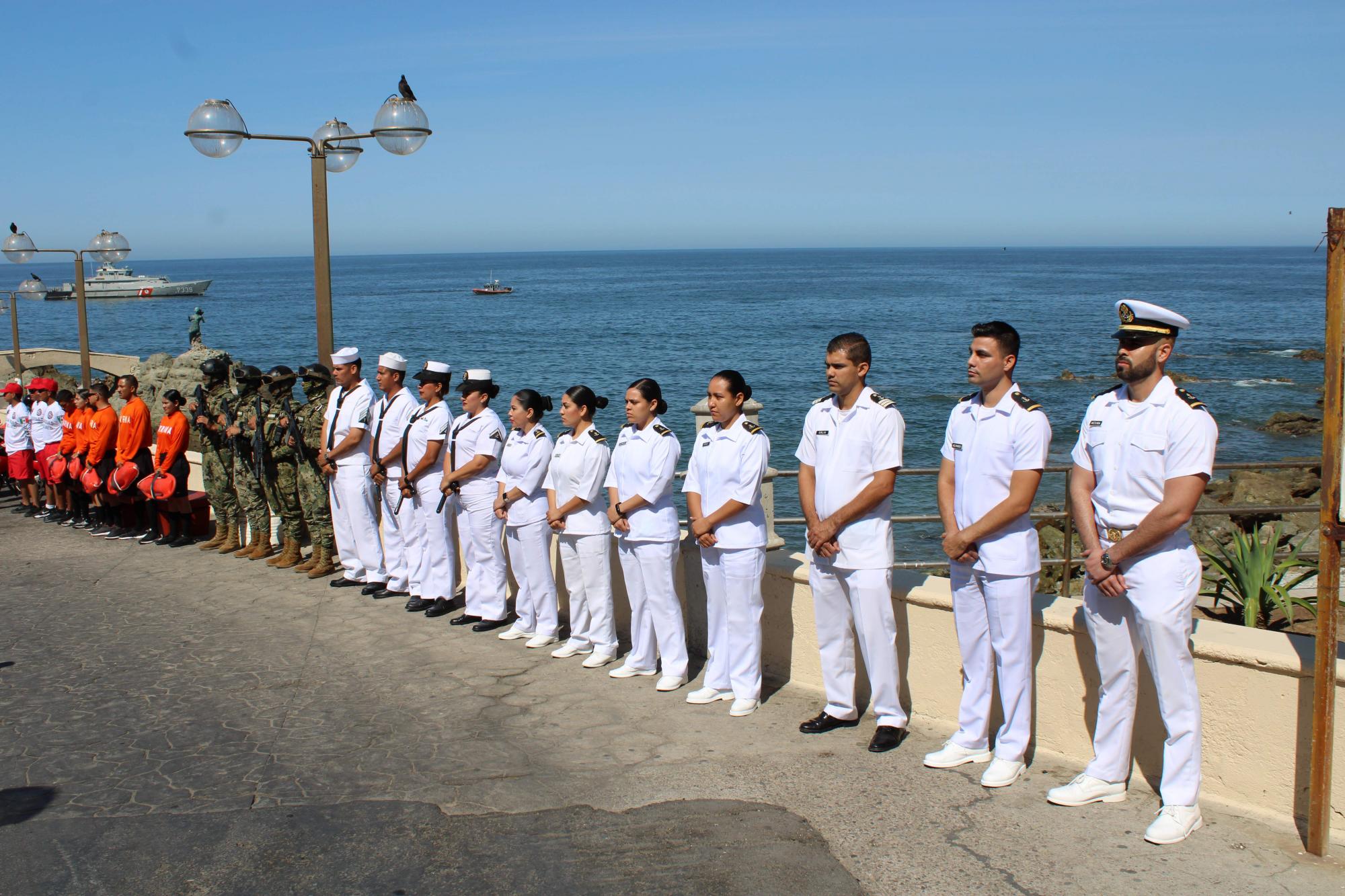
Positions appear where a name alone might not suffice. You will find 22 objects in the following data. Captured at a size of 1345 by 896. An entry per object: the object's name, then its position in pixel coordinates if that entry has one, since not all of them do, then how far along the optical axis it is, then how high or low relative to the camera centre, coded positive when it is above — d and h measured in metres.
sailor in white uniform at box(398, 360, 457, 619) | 8.02 -1.41
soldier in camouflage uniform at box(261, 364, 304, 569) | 9.33 -1.33
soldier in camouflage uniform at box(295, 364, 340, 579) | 9.13 -1.40
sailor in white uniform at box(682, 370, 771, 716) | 5.85 -1.15
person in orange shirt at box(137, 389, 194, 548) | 10.45 -1.44
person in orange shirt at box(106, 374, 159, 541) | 10.91 -1.20
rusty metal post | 3.88 -0.98
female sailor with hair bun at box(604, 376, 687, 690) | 6.29 -1.22
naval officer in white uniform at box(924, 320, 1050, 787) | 4.83 -1.07
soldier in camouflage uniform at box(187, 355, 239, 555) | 9.91 -1.28
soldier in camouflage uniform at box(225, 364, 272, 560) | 9.62 -1.29
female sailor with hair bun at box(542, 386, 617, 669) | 6.75 -1.32
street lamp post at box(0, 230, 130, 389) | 17.25 +1.05
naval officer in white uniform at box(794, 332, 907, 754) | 5.29 -1.09
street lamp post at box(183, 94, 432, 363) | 8.95 +1.45
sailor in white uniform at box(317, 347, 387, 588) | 8.65 -1.20
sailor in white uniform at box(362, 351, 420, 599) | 8.42 -1.10
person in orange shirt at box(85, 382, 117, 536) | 11.34 -1.29
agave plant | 6.65 -1.74
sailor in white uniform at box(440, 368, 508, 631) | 7.58 -1.27
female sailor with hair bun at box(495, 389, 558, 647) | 7.18 -1.32
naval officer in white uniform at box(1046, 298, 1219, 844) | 4.31 -1.00
